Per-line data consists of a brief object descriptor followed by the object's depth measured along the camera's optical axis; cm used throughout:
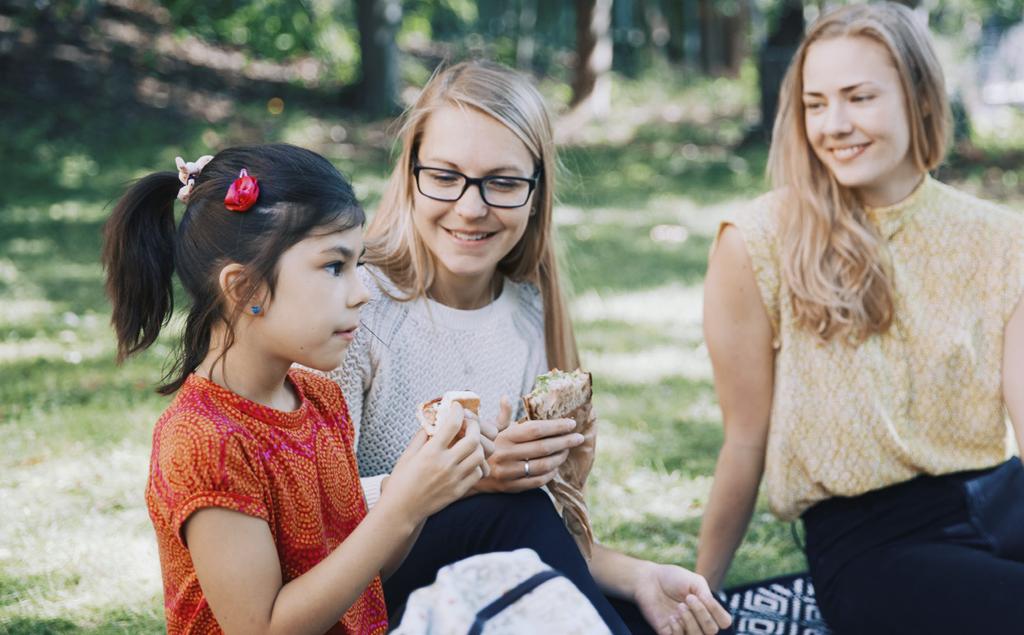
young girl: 196
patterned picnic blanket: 326
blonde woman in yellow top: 302
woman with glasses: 249
